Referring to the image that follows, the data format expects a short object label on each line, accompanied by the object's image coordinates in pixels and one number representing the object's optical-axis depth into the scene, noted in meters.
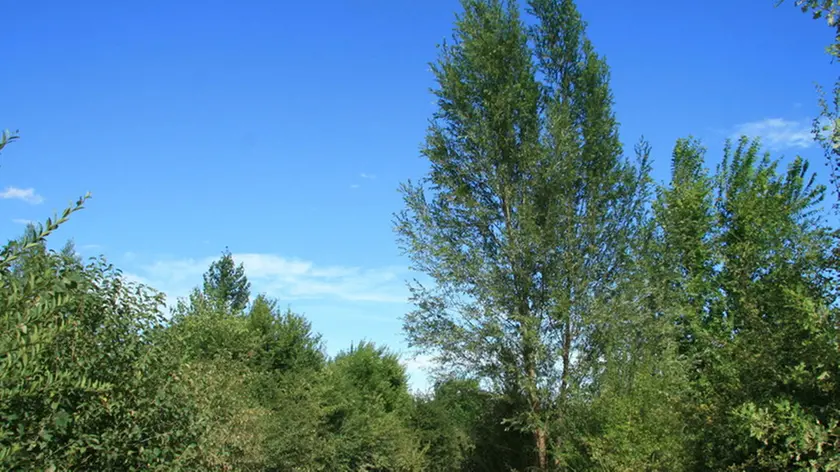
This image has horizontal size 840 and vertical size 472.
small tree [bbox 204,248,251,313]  50.72
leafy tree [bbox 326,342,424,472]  30.17
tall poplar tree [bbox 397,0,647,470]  16.33
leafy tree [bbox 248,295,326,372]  27.28
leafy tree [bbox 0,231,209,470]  4.63
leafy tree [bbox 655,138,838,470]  5.92
